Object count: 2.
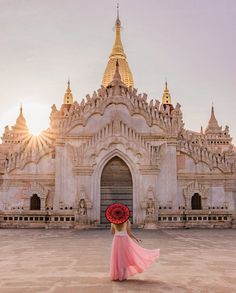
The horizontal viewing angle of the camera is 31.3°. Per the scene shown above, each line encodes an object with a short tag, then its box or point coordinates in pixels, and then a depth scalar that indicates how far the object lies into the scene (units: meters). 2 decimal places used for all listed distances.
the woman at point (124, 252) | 9.62
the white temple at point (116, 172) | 29.09
